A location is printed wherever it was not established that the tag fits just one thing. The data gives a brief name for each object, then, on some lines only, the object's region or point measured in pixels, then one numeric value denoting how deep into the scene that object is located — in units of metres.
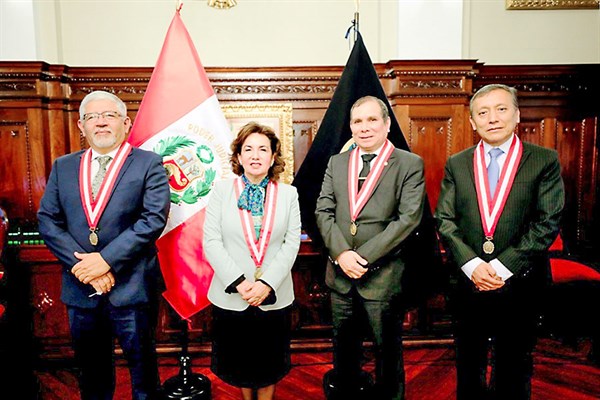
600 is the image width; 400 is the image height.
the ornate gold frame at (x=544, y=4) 3.73
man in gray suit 1.92
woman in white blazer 1.89
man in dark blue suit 1.90
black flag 2.31
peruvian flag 2.32
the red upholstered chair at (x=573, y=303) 2.90
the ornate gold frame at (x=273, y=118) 3.59
